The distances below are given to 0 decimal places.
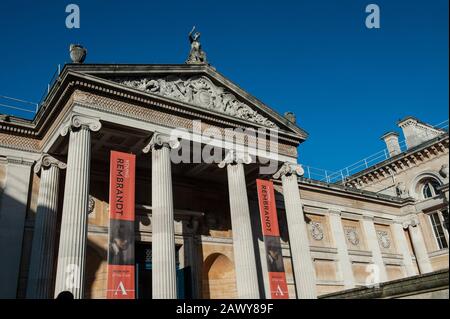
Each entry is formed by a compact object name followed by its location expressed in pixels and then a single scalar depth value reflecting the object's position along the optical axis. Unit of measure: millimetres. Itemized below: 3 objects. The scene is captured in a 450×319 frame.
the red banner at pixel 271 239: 15875
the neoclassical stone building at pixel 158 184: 13695
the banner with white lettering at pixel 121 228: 12055
